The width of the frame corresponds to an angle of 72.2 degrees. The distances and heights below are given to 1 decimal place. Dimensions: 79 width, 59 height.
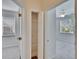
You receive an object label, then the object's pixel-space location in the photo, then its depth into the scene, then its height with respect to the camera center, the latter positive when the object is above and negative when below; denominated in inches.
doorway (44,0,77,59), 60.7 -11.3
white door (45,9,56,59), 76.5 -9.4
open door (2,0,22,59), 58.0 -3.5
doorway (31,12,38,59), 87.1 -11.9
